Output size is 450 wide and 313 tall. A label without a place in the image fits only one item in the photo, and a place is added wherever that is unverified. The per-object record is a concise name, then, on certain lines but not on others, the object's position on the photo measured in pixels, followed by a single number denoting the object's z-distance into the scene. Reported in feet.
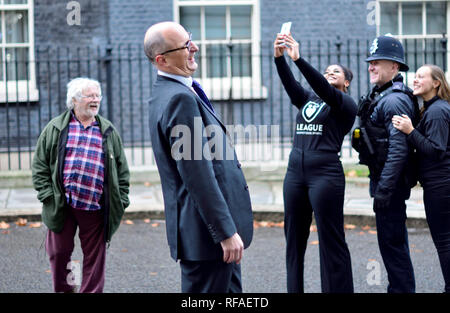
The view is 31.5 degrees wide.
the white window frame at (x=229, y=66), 43.74
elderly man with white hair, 19.51
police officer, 18.97
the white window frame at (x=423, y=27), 45.09
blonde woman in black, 18.98
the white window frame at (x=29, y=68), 42.78
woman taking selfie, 19.01
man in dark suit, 12.93
